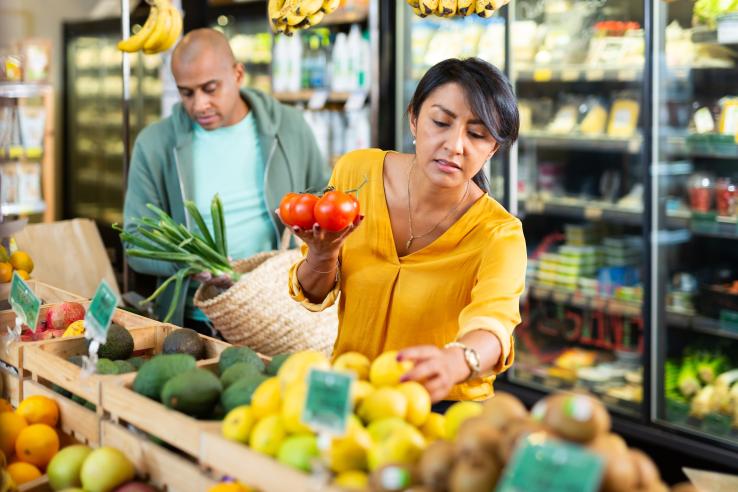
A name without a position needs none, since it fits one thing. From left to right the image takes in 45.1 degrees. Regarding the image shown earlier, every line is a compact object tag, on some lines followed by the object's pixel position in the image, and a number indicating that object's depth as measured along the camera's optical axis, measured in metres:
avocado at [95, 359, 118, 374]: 1.81
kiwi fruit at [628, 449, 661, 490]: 1.16
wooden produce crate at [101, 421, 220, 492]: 1.48
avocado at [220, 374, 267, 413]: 1.57
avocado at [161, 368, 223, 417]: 1.57
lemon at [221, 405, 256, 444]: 1.41
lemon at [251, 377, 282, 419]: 1.44
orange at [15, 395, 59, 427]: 1.88
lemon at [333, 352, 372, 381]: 1.53
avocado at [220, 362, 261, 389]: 1.68
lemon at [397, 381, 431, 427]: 1.43
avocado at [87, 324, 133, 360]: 2.08
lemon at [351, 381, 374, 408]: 1.44
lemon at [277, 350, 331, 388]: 1.44
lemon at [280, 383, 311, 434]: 1.34
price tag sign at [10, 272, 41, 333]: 2.11
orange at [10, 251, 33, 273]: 2.96
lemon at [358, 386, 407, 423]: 1.40
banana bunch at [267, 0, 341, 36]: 2.57
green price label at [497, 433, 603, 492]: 1.05
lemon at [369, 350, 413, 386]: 1.49
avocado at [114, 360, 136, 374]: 1.86
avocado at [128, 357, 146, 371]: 1.97
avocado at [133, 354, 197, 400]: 1.66
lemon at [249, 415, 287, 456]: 1.35
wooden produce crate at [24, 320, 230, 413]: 1.77
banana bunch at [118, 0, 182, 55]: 3.49
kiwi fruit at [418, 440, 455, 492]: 1.21
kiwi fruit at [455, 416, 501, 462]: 1.20
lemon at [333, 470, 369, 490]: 1.25
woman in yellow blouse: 1.90
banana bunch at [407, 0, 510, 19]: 2.32
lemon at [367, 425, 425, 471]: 1.28
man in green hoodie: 3.22
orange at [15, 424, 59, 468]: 1.80
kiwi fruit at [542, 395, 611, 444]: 1.16
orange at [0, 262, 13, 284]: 2.77
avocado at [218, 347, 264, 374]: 1.81
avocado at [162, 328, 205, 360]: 2.03
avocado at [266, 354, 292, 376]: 1.78
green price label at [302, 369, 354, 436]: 1.24
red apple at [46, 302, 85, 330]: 2.43
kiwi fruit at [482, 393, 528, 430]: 1.29
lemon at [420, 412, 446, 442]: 1.46
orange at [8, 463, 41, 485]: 1.74
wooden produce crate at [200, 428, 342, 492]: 1.25
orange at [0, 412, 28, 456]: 1.82
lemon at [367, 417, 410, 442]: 1.35
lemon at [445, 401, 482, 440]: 1.42
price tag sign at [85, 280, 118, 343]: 1.82
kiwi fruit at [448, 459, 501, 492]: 1.16
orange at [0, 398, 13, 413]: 1.89
